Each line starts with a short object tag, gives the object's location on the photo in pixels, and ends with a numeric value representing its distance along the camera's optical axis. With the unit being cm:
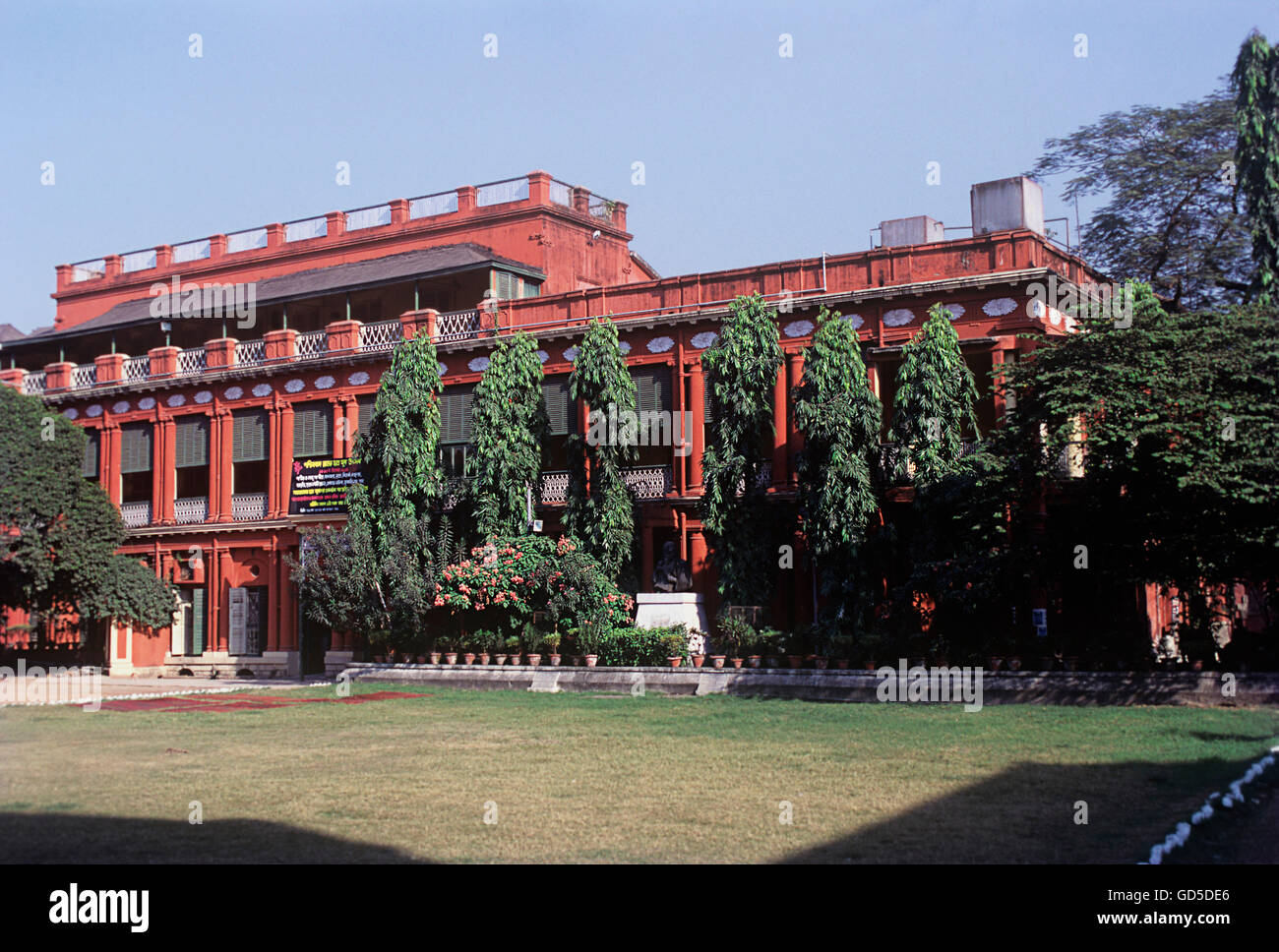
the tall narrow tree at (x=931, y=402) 2238
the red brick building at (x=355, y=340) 2642
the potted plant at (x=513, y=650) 2504
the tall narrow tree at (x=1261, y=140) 1984
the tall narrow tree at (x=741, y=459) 2442
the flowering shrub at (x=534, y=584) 2500
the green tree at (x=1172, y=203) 3244
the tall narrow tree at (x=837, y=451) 2278
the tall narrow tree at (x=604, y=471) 2616
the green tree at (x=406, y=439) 2764
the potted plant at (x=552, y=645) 2439
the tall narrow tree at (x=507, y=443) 2711
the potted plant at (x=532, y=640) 2481
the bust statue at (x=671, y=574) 2552
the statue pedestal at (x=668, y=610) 2459
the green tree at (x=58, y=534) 3122
